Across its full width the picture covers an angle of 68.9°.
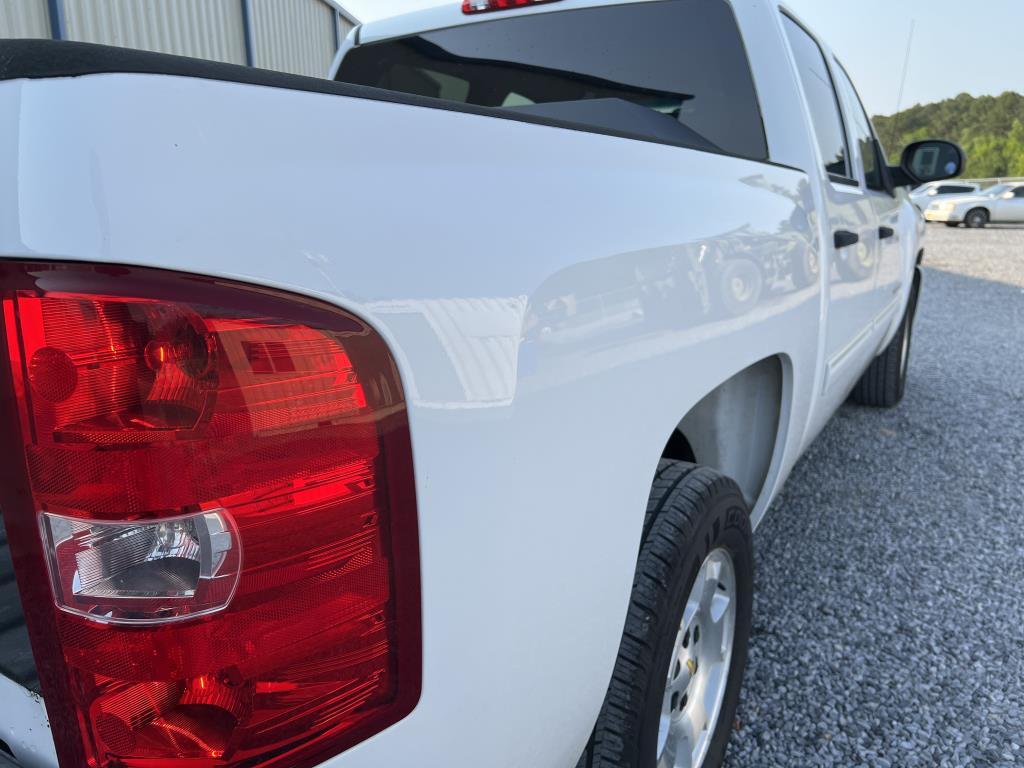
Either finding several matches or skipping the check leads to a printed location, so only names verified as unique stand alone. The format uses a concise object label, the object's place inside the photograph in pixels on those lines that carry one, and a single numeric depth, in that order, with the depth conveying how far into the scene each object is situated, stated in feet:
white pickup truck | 2.26
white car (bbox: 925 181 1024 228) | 76.64
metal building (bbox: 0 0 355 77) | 19.54
